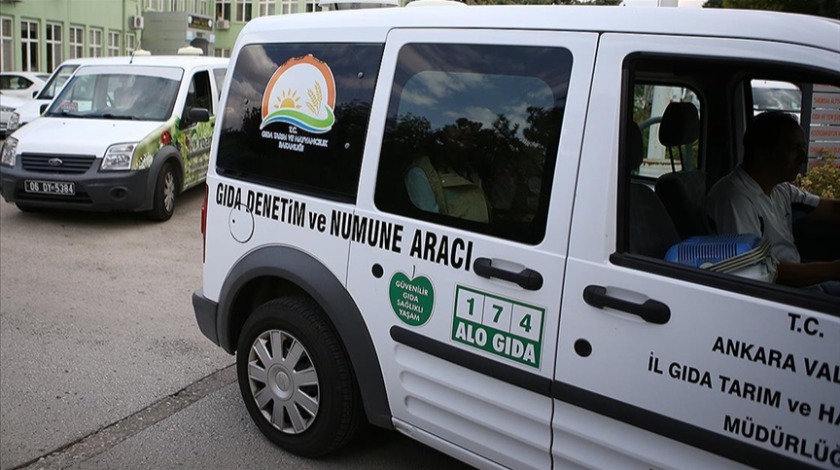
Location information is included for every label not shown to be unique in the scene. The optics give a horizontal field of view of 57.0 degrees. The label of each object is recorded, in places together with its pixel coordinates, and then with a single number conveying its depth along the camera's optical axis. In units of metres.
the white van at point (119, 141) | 8.19
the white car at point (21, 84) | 18.52
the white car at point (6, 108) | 16.73
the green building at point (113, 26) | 28.93
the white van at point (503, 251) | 2.20
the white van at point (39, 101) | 11.55
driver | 3.18
